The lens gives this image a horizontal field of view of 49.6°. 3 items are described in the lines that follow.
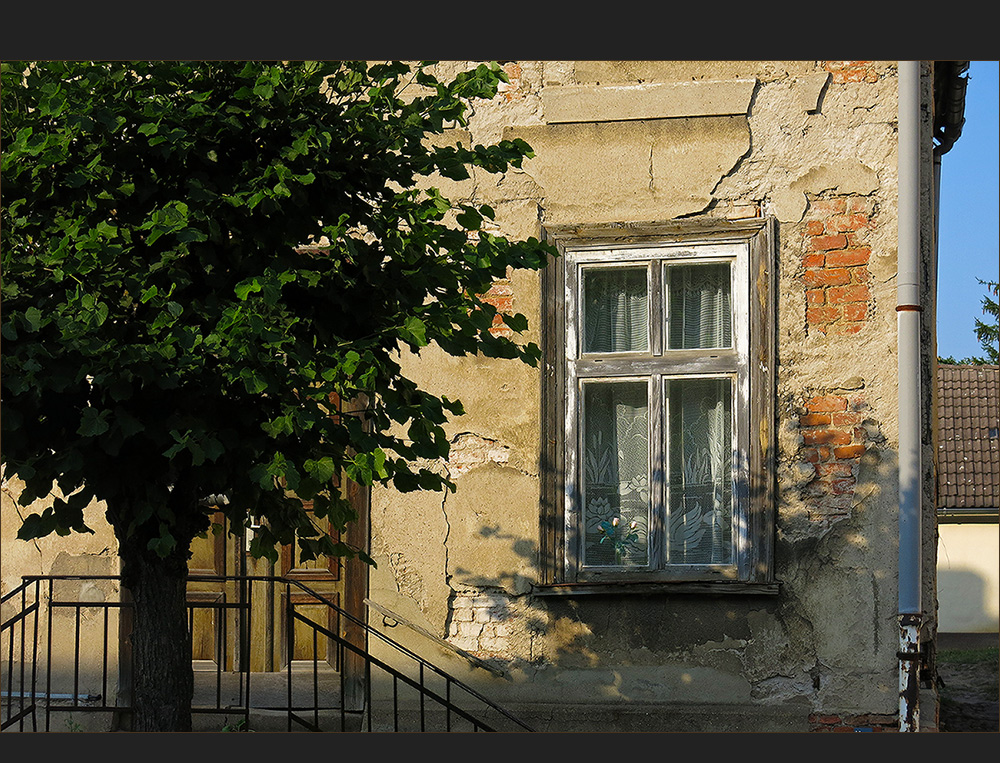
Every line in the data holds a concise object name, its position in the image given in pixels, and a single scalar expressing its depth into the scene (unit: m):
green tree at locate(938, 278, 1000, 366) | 21.94
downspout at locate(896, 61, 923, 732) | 5.52
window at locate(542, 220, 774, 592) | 5.87
